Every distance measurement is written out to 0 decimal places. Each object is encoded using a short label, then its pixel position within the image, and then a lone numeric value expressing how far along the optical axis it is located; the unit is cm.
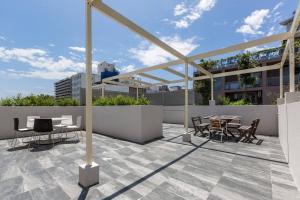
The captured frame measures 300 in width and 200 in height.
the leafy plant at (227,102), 779
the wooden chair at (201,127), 625
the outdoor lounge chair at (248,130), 534
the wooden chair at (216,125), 577
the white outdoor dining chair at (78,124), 561
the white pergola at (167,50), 259
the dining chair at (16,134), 482
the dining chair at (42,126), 470
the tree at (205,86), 1521
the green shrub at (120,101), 584
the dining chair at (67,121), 612
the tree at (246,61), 1273
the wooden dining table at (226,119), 580
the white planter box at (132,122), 531
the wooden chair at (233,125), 588
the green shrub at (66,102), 761
